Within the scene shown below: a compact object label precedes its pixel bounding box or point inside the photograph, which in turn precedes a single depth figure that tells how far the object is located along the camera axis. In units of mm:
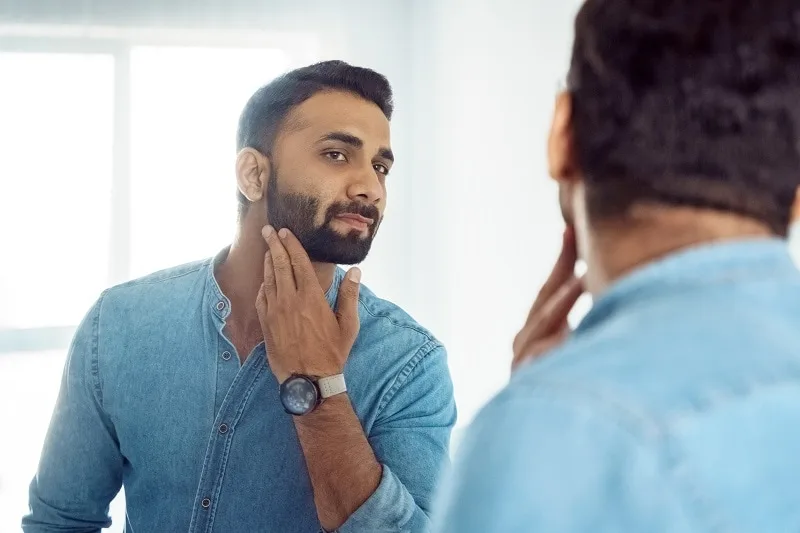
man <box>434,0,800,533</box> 368
